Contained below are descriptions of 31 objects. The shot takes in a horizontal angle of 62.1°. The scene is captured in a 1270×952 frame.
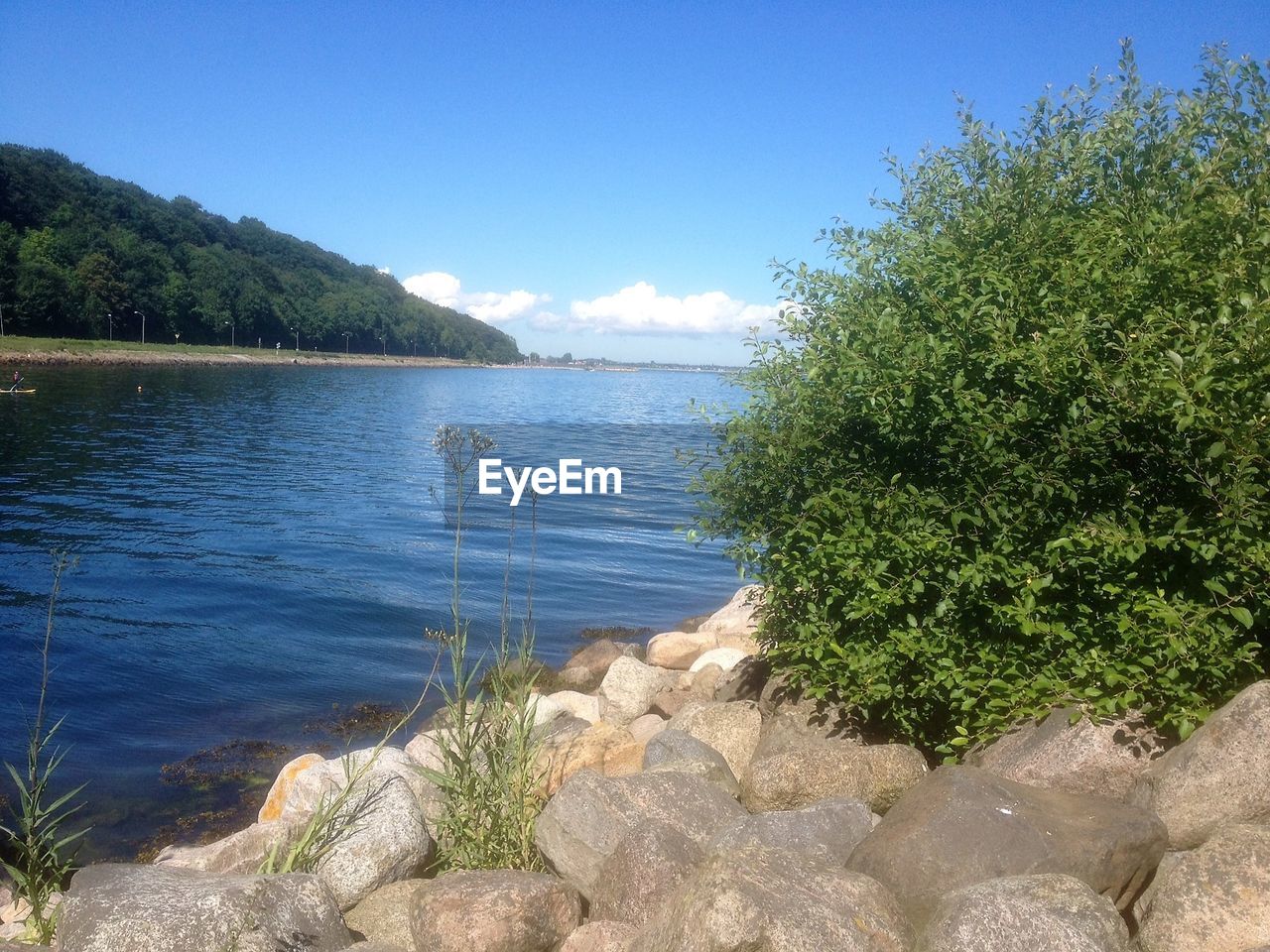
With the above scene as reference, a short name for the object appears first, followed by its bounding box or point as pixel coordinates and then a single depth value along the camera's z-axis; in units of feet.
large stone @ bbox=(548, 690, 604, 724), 42.24
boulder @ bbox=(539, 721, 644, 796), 28.43
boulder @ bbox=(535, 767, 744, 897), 20.10
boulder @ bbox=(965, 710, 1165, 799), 18.95
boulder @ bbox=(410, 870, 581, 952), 17.30
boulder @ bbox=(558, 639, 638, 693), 50.11
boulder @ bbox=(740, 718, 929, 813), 21.77
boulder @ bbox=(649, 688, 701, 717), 39.17
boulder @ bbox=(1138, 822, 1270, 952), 15.08
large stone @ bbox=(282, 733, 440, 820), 26.55
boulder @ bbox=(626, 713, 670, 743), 35.24
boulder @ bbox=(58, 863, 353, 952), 16.48
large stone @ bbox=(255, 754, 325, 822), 30.73
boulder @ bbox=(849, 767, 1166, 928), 16.52
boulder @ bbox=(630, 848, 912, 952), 14.38
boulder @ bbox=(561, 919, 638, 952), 17.15
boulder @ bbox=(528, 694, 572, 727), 39.31
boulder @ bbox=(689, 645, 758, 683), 42.68
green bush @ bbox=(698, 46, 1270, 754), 18.38
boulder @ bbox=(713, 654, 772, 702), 30.32
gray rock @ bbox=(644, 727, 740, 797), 23.53
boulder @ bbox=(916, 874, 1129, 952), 14.19
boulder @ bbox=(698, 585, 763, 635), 51.03
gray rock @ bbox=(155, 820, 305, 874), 27.66
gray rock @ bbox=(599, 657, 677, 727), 41.34
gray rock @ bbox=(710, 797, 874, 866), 18.63
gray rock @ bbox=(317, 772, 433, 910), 22.08
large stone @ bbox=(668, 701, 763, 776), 27.37
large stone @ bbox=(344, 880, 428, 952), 19.58
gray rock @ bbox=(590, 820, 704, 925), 17.85
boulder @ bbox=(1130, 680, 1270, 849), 17.08
